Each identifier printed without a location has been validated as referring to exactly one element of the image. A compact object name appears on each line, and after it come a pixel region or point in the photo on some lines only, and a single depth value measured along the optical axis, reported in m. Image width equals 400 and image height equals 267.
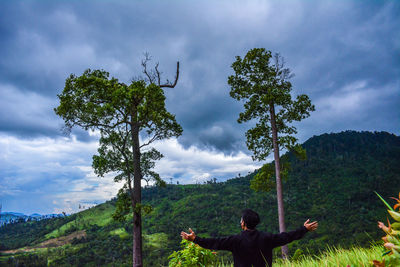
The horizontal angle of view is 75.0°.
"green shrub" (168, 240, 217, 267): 6.09
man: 3.50
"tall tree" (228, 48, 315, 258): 14.35
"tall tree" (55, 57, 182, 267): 11.67
